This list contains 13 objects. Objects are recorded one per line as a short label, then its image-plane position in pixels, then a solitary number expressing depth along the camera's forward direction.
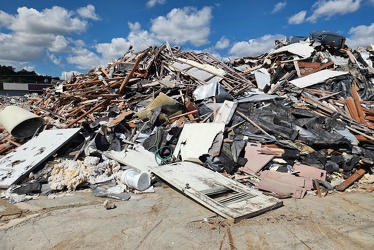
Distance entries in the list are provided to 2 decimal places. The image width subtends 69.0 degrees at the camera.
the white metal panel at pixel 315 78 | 9.20
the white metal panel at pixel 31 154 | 5.33
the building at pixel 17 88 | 32.68
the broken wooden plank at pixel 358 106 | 7.31
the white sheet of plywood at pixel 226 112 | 7.21
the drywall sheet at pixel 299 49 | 10.83
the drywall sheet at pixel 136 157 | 5.91
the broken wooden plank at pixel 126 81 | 9.29
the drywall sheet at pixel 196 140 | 6.16
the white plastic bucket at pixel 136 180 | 5.03
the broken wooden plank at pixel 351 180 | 5.43
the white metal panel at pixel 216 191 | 4.06
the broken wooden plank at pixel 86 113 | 7.87
